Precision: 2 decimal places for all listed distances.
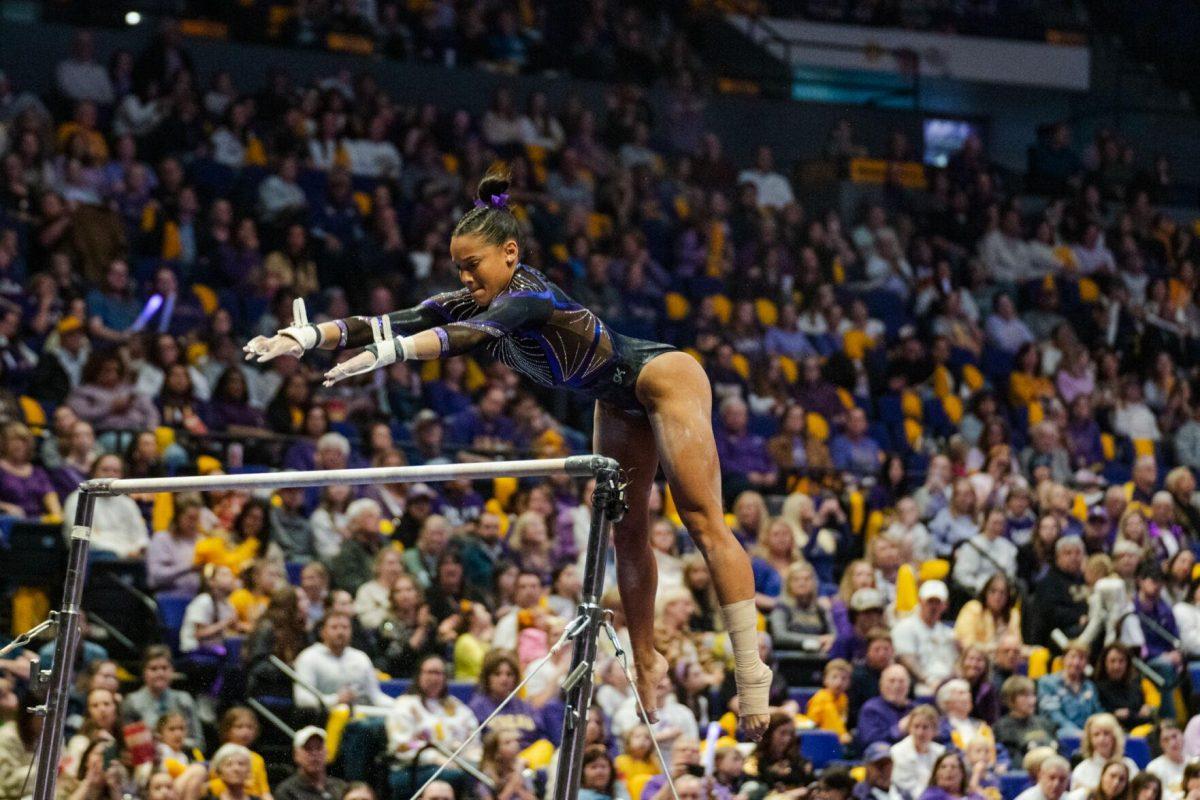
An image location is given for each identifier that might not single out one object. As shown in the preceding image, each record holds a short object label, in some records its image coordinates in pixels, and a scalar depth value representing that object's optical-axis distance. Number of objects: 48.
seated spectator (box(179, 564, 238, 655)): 15.76
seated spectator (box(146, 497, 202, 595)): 16.56
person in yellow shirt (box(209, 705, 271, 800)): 13.30
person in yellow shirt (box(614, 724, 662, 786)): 15.23
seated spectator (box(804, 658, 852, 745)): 17.41
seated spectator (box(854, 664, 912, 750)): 17.13
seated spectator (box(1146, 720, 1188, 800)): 16.96
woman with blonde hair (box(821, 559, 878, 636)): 19.20
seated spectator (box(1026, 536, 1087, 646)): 19.96
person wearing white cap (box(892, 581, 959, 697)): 18.54
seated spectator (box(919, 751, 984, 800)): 15.66
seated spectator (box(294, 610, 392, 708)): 14.55
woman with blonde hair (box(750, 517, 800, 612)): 19.06
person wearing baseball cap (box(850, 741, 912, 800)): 15.79
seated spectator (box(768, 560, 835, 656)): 18.72
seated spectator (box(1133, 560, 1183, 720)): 20.31
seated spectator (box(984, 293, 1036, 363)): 27.42
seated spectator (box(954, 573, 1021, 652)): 19.16
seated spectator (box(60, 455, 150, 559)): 16.88
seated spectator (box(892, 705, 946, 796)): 16.18
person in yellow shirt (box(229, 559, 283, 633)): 15.89
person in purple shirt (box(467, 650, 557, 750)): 14.68
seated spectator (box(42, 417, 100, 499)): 17.37
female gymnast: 9.94
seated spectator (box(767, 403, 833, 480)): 22.42
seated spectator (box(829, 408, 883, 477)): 23.63
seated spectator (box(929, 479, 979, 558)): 21.57
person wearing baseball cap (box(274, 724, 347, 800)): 12.76
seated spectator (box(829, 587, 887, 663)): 18.34
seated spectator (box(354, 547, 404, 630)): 16.24
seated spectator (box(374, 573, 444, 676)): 15.89
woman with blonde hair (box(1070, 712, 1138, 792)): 16.40
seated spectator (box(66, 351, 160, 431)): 18.82
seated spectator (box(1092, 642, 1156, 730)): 18.71
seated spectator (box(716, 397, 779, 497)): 21.99
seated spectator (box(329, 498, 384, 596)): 17.04
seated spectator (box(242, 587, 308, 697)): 14.39
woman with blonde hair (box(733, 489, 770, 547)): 19.64
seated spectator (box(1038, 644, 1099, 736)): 18.34
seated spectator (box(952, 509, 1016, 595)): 20.50
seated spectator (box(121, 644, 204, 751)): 14.52
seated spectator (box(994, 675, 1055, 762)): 17.71
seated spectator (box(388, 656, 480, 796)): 13.72
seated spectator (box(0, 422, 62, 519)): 17.06
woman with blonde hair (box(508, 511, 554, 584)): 18.16
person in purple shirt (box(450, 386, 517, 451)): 20.99
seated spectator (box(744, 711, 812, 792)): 15.66
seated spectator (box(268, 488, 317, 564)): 17.75
